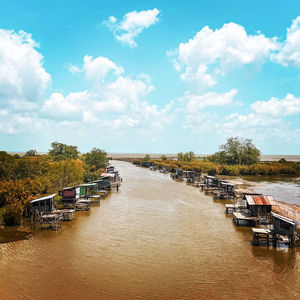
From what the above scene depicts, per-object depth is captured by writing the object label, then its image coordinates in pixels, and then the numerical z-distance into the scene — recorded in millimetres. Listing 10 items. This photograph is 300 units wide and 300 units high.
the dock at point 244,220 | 22188
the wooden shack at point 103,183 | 41156
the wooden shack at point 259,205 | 22088
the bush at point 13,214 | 21781
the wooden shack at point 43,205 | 22203
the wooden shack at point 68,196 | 27512
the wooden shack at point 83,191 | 31684
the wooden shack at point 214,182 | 42672
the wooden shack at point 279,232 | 16922
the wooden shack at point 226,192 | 35438
